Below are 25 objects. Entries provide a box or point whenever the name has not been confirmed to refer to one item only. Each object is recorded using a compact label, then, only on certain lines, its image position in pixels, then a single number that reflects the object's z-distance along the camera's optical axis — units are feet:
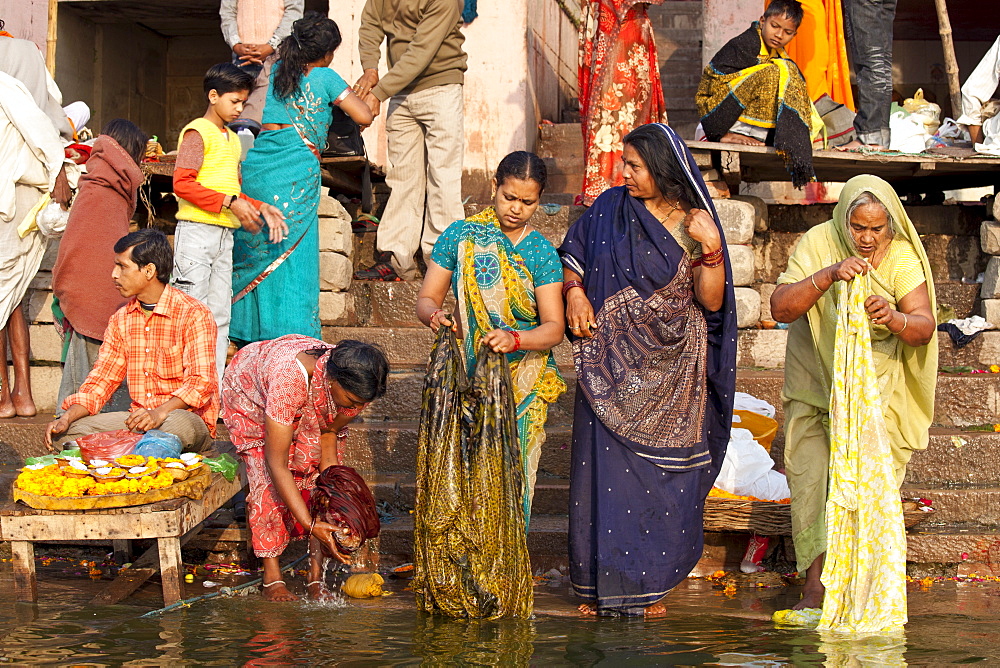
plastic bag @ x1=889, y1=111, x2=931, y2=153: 54.44
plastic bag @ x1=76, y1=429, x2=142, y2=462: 31.58
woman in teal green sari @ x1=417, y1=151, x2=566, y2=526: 28.99
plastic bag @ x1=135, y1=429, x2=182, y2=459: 31.14
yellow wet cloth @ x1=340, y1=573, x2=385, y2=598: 31.35
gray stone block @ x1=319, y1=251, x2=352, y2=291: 47.85
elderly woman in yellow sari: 29.71
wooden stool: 28.99
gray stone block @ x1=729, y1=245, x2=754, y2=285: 46.83
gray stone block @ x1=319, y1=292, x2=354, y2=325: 47.80
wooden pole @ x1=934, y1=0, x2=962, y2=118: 54.03
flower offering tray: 28.91
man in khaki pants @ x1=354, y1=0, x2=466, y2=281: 47.83
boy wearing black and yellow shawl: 46.62
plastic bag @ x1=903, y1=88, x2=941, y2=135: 56.80
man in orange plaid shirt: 33.42
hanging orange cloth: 52.95
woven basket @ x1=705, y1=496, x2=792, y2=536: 33.45
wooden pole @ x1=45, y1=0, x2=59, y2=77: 63.72
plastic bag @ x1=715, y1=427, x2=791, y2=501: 34.88
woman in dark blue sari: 29.32
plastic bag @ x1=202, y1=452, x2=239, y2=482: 32.58
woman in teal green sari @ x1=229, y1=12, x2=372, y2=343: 39.81
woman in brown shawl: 40.78
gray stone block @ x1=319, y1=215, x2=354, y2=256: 48.37
